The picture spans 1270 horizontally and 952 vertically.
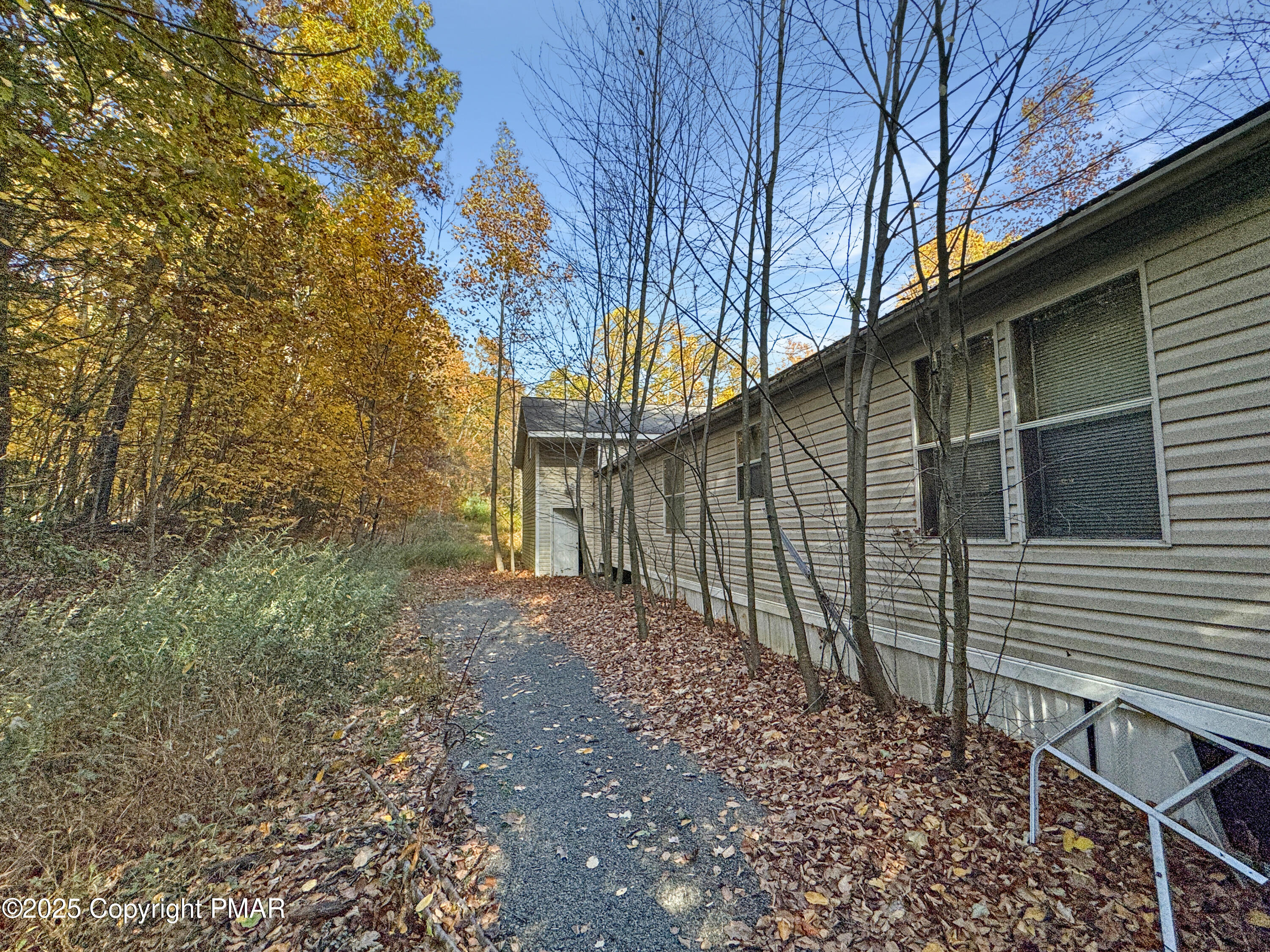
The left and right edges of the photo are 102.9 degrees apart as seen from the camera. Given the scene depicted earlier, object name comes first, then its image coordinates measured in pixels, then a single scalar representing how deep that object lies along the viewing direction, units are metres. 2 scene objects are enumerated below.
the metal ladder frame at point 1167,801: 1.89
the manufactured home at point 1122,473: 2.57
